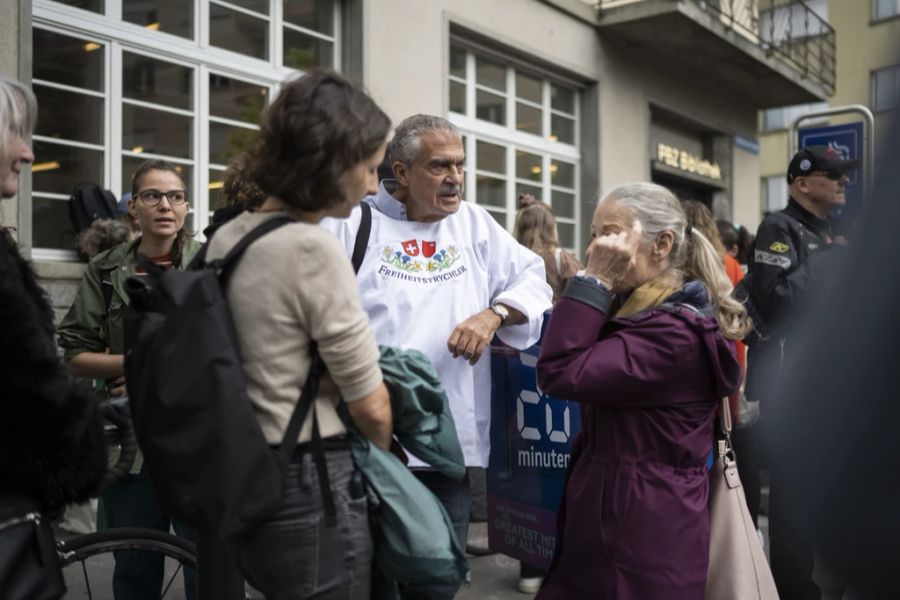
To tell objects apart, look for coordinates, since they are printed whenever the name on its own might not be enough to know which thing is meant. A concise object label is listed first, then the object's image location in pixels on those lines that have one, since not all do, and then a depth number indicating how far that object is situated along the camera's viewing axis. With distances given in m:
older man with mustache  2.99
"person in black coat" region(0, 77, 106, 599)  2.02
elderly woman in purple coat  2.59
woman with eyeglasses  3.29
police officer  4.23
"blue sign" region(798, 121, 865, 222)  7.21
